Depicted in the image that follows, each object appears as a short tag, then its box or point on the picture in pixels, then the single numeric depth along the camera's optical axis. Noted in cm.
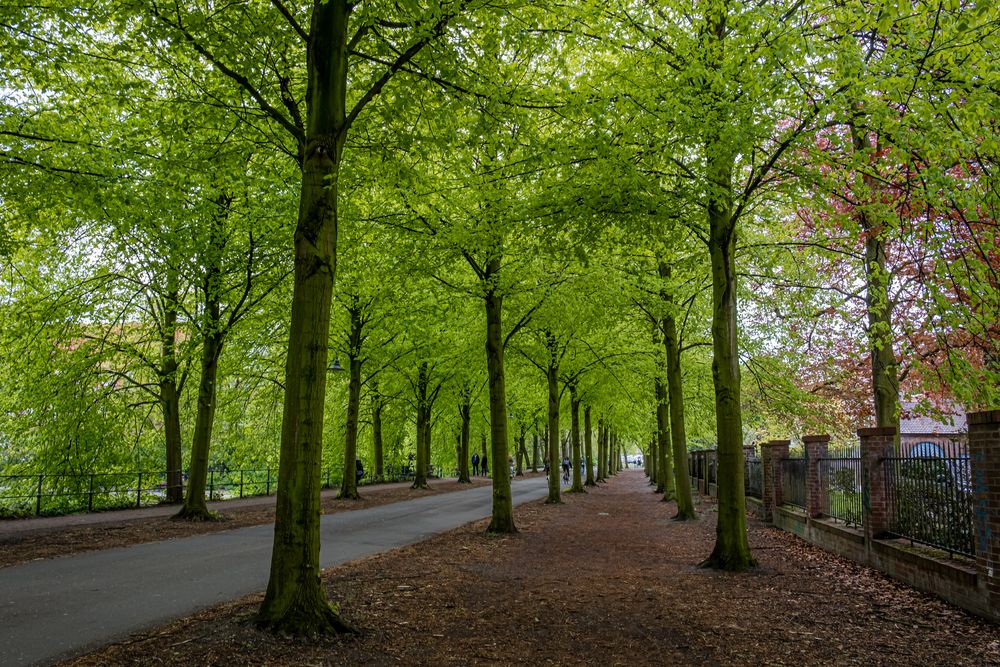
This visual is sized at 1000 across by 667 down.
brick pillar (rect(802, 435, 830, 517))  1278
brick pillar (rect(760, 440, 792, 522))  1608
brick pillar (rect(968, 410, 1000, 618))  640
